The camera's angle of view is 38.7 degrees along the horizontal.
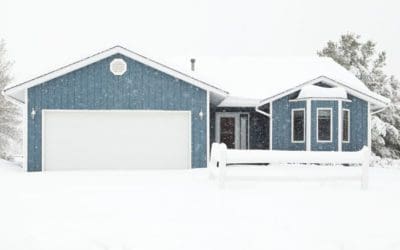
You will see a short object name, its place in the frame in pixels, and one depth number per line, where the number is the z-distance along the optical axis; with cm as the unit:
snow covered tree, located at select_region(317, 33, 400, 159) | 3208
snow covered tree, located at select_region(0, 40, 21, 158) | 3653
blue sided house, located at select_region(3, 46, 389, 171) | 1970
